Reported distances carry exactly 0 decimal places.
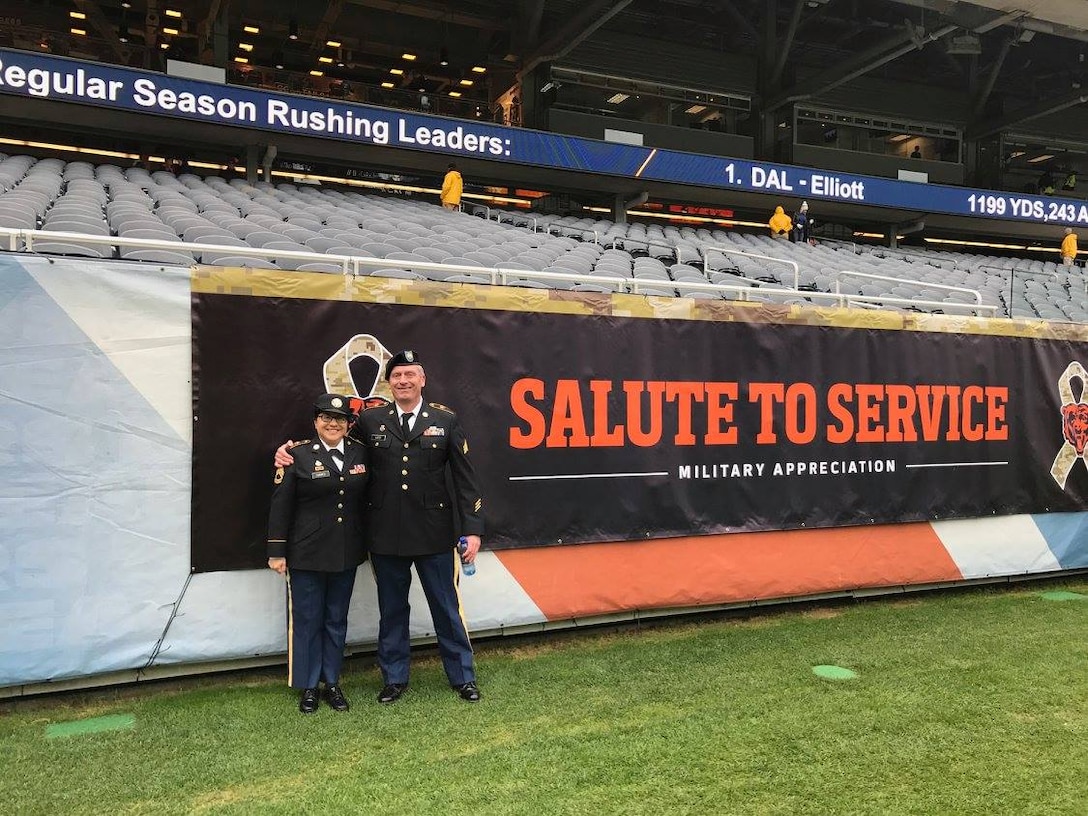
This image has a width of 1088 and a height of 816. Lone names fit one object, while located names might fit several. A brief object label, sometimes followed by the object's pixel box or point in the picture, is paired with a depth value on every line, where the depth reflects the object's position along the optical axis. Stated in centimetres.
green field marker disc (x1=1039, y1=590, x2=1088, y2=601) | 615
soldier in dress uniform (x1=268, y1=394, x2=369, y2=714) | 385
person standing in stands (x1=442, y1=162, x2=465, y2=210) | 1716
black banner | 415
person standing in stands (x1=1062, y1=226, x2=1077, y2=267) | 2344
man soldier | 399
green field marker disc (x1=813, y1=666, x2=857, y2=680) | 438
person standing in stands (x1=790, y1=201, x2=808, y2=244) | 2192
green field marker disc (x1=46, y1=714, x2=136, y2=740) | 351
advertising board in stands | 1473
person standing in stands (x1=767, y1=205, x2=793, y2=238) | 2177
